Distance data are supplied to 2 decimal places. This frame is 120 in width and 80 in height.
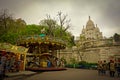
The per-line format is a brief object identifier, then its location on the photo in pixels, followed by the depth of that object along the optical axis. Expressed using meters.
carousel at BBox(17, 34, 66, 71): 11.92
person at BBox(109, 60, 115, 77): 7.55
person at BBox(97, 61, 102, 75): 8.87
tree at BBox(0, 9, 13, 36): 16.65
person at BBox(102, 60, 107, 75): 8.76
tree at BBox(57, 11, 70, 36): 20.54
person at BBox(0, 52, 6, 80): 6.02
